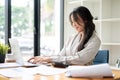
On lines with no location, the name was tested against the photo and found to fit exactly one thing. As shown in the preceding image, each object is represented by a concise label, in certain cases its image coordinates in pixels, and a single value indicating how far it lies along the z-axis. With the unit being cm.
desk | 124
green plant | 198
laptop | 174
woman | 186
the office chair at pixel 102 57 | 239
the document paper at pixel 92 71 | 131
